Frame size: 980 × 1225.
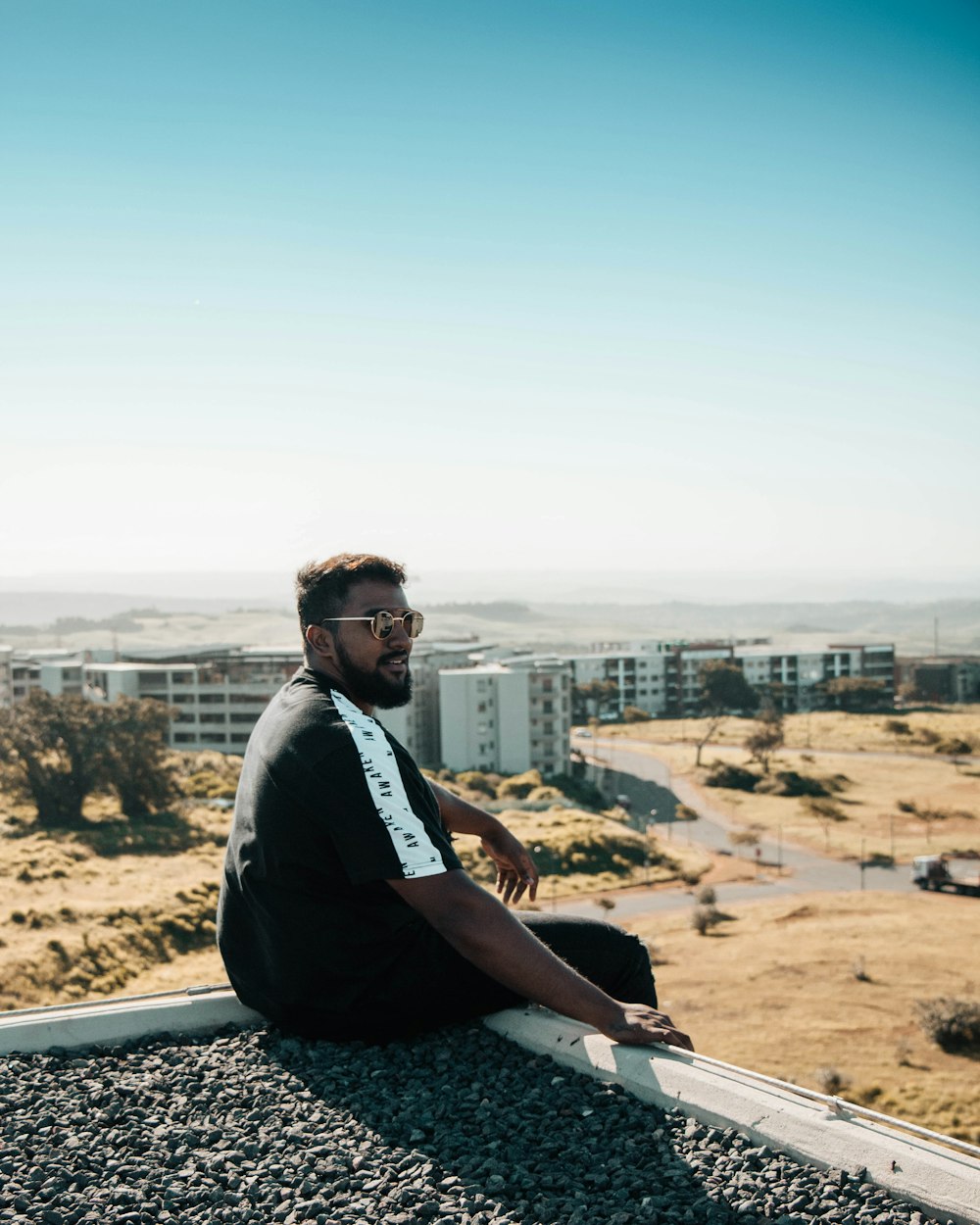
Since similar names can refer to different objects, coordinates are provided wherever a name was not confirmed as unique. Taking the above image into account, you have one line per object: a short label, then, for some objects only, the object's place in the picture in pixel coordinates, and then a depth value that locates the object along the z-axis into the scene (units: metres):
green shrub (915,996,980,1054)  18.83
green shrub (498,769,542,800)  40.03
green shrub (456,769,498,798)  40.41
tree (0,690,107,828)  32.81
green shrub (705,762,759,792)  46.94
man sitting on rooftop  2.53
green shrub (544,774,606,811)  41.09
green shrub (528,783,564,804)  39.16
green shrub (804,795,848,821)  41.09
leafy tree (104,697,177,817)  33.69
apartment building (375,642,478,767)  43.38
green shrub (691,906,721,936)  24.92
